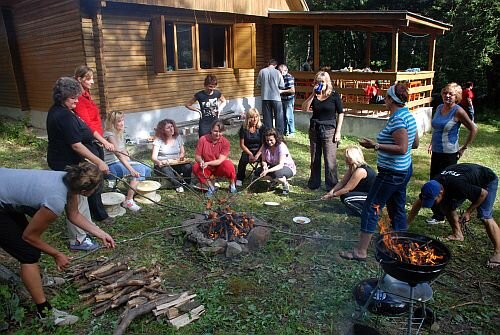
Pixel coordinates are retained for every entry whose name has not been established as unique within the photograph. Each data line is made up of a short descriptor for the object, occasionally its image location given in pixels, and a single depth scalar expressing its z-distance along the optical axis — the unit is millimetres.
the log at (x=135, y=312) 2975
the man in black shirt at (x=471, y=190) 3834
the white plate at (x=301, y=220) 4973
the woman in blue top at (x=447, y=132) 4699
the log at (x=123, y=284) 3422
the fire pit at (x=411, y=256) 2586
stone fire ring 4109
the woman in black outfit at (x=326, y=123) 5714
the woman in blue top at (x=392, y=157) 3551
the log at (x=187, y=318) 3102
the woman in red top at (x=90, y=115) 4570
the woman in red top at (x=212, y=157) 5938
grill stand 2693
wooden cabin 8711
